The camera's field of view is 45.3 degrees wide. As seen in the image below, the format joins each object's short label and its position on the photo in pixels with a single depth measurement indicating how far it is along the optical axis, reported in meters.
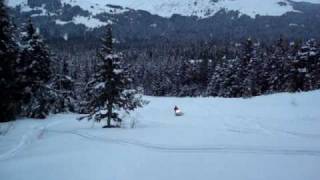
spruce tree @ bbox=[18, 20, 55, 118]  35.44
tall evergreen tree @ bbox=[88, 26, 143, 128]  27.66
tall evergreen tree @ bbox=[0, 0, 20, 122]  31.99
